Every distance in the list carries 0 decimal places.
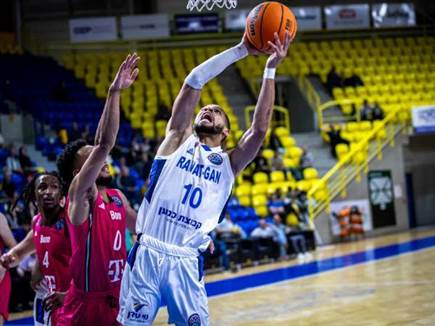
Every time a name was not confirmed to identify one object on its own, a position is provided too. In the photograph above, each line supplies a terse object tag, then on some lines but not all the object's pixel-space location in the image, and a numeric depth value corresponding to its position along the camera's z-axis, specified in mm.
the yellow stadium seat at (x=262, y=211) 17419
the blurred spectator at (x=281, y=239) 16297
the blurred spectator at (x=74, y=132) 16625
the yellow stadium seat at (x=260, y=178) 18391
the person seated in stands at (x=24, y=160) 15101
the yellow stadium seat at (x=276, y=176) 18703
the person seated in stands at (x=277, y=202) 17094
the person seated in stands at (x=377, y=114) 21188
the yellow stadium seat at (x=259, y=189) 18000
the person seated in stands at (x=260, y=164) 18609
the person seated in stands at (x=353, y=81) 23109
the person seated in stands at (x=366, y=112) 21188
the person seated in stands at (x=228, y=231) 15305
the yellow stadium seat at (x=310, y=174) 19312
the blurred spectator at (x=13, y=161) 14450
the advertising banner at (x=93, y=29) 22891
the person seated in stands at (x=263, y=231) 15967
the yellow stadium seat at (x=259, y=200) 17641
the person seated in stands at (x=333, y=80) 23062
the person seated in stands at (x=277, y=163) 19141
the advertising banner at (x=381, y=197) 20922
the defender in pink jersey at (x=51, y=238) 5348
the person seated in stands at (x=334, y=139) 20594
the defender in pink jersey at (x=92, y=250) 4598
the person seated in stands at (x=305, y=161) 19641
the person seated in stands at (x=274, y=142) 19719
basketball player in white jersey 4234
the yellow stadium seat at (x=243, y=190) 17922
